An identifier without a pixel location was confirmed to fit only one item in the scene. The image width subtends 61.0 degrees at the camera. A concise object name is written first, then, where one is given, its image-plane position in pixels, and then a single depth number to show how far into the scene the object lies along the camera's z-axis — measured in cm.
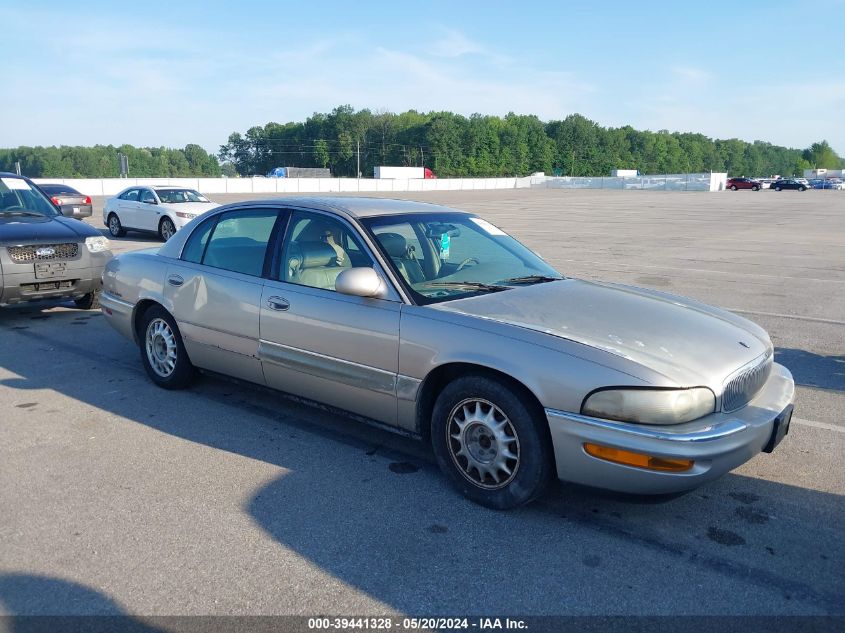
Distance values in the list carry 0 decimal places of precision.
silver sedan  320
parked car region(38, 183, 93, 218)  2311
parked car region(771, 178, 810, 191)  7650
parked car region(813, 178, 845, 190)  9094
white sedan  1756
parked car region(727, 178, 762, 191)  8162
